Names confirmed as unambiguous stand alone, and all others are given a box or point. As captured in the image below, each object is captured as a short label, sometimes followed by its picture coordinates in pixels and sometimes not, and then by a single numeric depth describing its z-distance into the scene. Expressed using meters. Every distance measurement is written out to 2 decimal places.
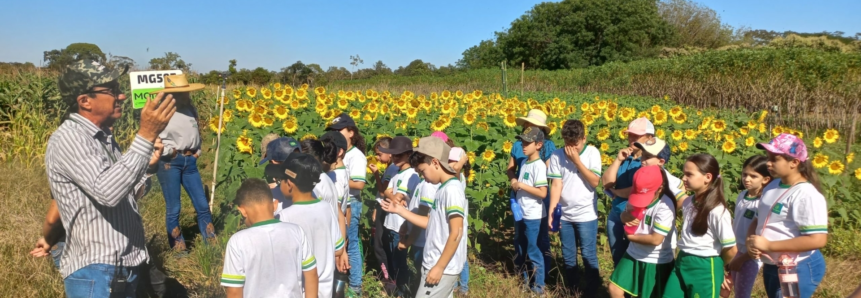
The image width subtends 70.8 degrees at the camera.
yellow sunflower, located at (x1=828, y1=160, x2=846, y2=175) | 5.66
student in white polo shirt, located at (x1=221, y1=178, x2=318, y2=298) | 2.43
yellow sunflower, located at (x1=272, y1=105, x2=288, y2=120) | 6.16
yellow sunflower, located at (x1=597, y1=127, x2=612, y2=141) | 6.22
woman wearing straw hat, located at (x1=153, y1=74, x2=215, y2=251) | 4.86
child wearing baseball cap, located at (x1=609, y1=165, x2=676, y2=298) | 3.50
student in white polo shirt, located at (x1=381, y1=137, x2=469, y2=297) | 3.13
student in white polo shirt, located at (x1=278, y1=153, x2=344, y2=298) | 2.87
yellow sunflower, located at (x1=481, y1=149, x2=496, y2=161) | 5.55
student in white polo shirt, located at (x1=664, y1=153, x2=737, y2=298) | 3.33
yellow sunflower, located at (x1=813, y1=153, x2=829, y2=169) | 5.69
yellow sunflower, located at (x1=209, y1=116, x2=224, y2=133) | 5.89
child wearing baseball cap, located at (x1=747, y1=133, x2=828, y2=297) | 3.01
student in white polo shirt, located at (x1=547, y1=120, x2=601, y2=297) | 4.29
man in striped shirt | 2.28
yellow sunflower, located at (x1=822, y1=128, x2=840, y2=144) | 5.90
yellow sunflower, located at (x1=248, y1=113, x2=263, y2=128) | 5.81
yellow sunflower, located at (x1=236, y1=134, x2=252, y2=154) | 5.21
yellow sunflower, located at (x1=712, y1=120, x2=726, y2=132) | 6.45
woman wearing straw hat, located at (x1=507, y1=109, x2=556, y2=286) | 4.84
